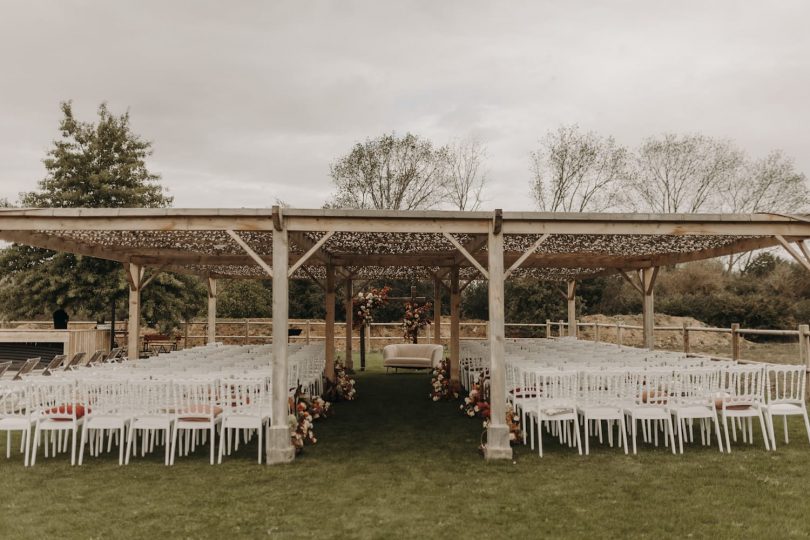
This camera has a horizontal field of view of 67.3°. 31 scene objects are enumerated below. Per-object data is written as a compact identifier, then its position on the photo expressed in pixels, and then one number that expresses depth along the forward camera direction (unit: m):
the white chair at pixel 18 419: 6.58
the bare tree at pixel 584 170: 28.61
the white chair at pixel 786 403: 7.04
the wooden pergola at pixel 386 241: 7.14
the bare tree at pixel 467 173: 30.64
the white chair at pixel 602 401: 6.85
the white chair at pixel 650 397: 6.93
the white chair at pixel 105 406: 6.67
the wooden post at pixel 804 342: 10.47
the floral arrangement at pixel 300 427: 7.21
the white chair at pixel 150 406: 6.64
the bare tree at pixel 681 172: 28.38
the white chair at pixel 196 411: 6.64
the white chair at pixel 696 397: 7.01
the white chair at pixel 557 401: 6.91
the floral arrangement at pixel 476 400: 9.23
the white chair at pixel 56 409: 6.60
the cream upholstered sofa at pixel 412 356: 15.76
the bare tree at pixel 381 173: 29.00
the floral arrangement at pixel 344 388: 11.61
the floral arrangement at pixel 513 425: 7.55
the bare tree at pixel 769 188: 27.38
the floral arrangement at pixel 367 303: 16.62
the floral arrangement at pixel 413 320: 16.58
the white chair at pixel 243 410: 6.67
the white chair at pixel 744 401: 7.04
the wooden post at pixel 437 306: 15.25
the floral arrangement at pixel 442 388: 11.57
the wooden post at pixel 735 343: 11.73
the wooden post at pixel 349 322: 15.48
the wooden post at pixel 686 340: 13.37
